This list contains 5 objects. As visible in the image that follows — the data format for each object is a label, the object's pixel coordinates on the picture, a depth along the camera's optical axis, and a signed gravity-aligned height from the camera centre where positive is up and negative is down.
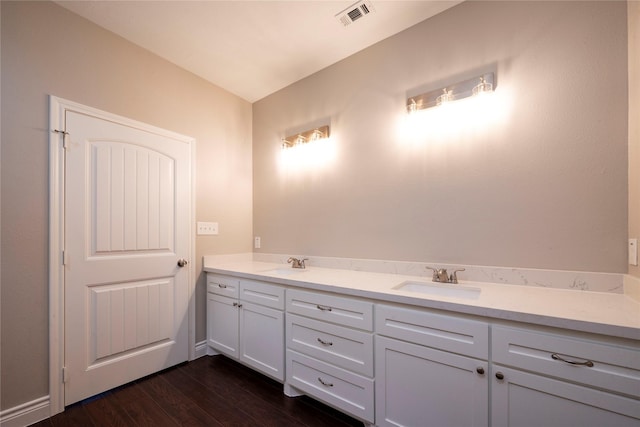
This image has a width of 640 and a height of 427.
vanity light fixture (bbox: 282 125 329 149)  2.34 +0.76
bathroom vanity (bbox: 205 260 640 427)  0.93 -0.64
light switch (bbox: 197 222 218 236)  2.47 -0.12
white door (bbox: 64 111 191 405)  1.73 -0.28
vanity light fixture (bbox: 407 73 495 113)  1.55 +0.81
